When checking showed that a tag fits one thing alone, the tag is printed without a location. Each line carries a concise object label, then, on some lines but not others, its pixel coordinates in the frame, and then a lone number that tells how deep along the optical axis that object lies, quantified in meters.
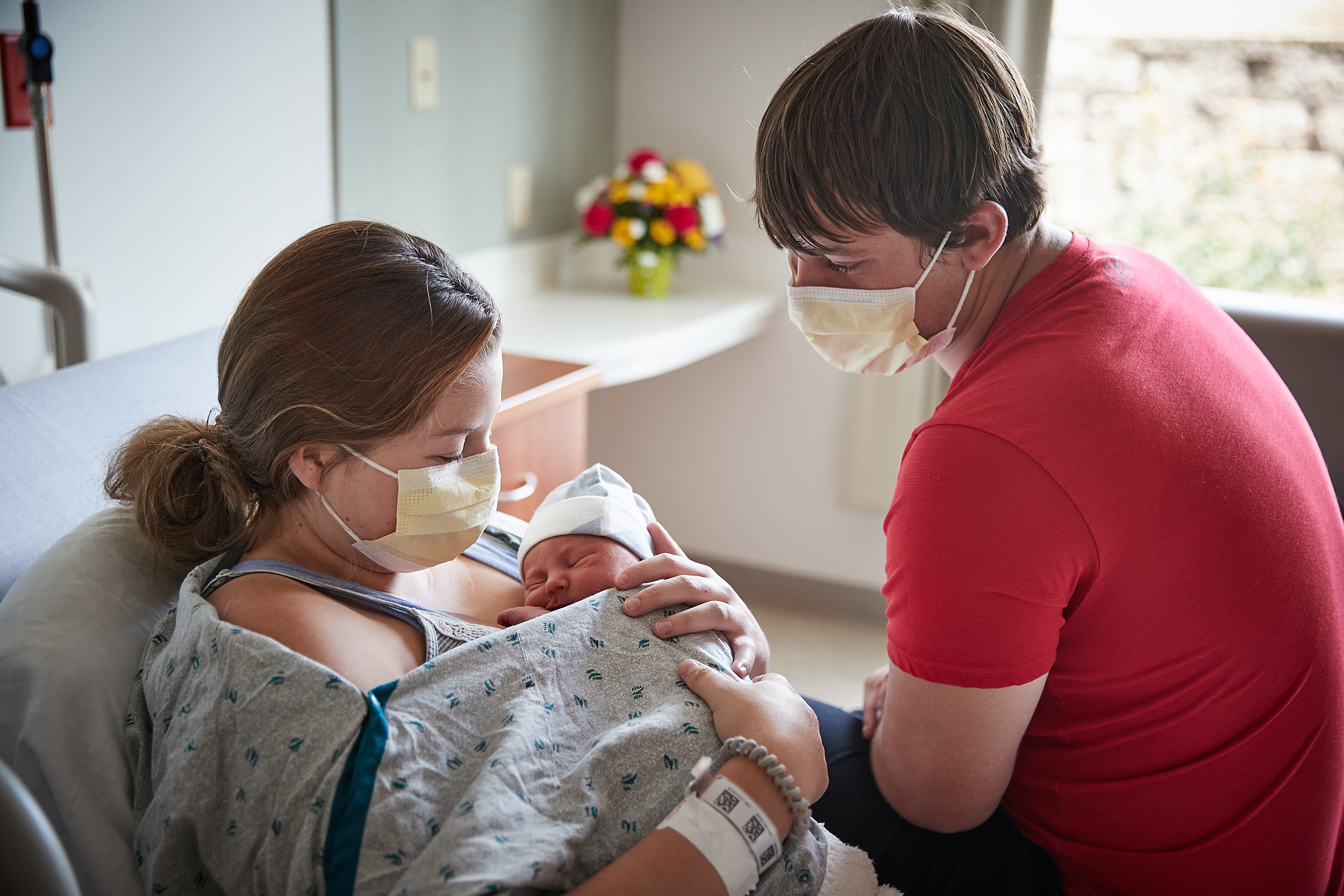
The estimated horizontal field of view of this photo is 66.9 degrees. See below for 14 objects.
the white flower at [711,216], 2.71
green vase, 2.74
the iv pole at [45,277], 1.30
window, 3.02
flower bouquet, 2.68
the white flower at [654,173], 2.68
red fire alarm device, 1.43
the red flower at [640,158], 2.73
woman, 0.92
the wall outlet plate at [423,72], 2.20
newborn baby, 1.14
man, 0.95
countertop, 2.24
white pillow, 0.84
